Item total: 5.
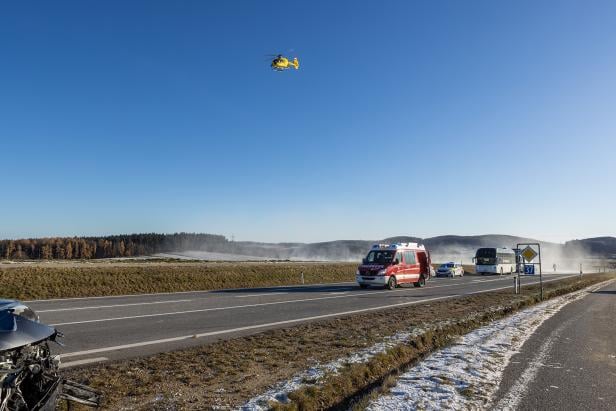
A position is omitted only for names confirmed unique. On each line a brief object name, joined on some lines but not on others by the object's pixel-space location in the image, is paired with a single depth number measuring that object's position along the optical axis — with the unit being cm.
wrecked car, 354
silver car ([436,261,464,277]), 4734
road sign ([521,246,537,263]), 2020
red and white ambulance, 2453
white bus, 5072
